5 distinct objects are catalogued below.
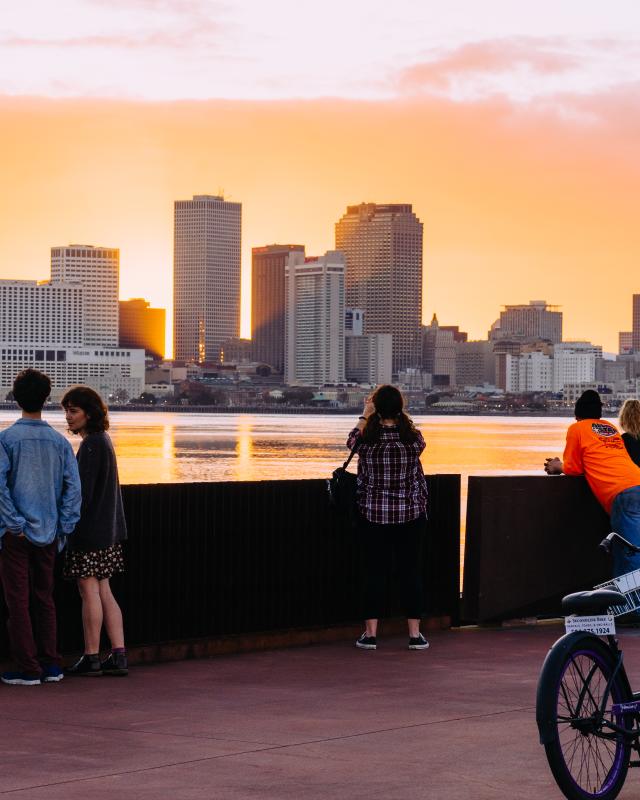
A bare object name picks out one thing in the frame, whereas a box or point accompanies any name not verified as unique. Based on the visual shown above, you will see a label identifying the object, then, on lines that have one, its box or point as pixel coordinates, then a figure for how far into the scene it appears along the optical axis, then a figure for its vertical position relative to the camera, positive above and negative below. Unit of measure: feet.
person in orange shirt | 60.01 -2.62
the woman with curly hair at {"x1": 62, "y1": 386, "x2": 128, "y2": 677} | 49.17 -3.48
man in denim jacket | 47.19 -3.05
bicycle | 30.76 -4.00
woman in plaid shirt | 55.21 -2.90
